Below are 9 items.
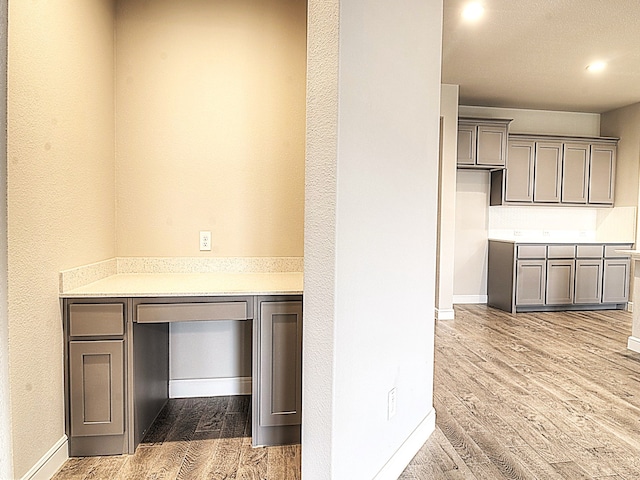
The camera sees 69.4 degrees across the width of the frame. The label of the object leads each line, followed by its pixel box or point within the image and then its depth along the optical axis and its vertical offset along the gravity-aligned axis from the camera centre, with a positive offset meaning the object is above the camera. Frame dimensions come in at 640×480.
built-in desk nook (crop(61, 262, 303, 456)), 2.14 -0.61
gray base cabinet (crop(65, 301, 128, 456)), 2.13 -0.70
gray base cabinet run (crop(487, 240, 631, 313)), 5.80 -0.67
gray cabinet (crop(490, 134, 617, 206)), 6.00 +0.68
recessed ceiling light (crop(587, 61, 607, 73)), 4.58 +1.59
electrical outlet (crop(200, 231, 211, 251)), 2.82 -0.12
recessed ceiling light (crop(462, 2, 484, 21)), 3.35 +1.58
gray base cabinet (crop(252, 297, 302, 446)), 2.26 -0.74
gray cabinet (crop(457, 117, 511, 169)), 5.68 +1.00
